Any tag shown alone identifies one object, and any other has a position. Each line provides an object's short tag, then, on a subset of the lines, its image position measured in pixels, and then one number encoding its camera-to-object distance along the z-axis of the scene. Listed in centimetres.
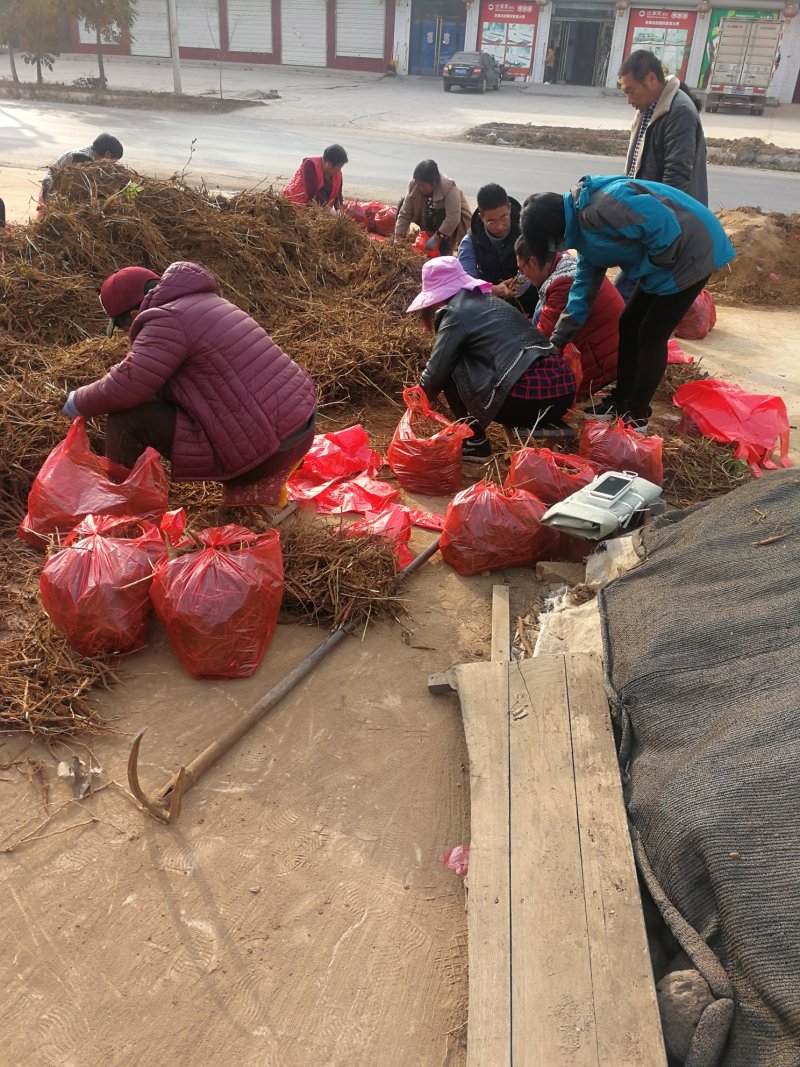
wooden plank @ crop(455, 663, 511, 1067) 182
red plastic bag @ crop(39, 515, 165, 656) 285
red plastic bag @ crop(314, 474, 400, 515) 396
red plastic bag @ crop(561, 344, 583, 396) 468
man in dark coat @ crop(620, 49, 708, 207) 456
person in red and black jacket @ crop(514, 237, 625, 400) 460
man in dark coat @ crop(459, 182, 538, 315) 502
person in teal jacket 377
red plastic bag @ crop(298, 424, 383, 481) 424
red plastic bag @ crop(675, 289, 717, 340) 650
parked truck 2714
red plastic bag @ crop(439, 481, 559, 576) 349
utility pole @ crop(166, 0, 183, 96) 2352
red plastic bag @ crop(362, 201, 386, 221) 867
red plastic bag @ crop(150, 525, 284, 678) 282
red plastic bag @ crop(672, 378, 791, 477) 457
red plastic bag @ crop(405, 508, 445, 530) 391
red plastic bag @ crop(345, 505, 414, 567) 361
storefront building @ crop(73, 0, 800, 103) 2862
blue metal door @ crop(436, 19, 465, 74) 3200
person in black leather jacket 405
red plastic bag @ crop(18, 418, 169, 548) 334
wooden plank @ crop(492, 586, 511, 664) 307
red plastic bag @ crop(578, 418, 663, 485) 396
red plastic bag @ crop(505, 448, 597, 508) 373
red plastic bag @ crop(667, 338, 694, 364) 582
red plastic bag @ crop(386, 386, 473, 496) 407
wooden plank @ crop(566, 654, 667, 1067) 177
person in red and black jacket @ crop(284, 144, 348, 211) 790
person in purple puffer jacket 312
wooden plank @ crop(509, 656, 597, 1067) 180
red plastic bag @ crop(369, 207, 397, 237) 860
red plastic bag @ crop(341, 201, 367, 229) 859
